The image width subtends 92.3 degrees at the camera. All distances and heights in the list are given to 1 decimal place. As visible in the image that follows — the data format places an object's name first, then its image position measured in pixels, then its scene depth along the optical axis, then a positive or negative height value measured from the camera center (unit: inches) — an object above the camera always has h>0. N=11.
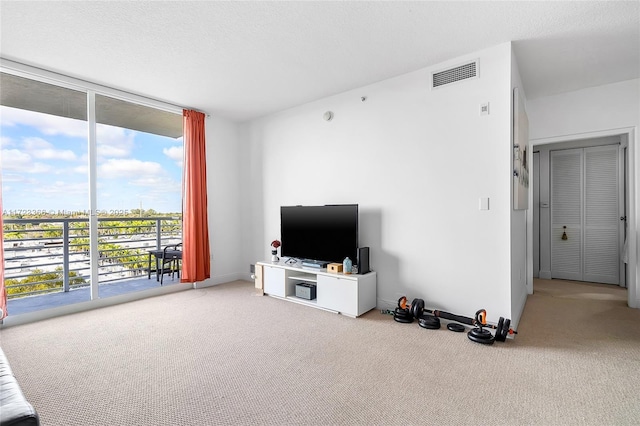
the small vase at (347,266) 134.5 -24.3
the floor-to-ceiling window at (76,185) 133.2 +14.0
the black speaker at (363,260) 133.3 -21.9
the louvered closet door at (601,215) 176.1 -4.6
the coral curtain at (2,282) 116.9 -25.4
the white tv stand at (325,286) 128.7 -34.9
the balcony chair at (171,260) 181.9 -28.3
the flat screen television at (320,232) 138.7 -10.2
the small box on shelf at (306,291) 145.2 -38.2
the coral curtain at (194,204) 172.4 +4.9
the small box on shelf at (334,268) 138.5 -25.8
